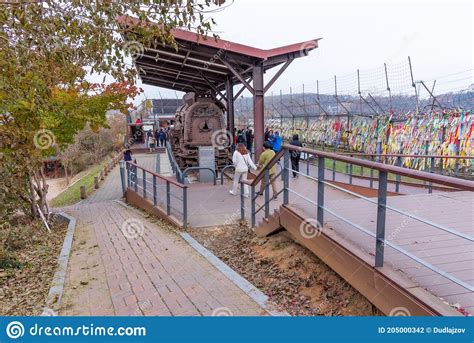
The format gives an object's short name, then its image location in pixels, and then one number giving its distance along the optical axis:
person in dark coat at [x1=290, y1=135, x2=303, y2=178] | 11.46
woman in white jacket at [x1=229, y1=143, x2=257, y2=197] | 9.77
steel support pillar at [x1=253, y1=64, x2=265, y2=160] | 12.09
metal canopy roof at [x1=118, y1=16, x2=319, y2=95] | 11.62
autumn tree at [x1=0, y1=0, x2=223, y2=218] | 3.89
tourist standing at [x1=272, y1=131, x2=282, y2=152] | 13.95
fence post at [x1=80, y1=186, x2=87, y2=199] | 17.00
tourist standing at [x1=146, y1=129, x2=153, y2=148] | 33.39
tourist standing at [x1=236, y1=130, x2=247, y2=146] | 17.86
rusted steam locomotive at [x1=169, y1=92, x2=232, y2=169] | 15.81
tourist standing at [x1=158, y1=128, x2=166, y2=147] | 30.91
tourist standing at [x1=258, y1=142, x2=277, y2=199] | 8.73
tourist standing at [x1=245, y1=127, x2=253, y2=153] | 19.33
